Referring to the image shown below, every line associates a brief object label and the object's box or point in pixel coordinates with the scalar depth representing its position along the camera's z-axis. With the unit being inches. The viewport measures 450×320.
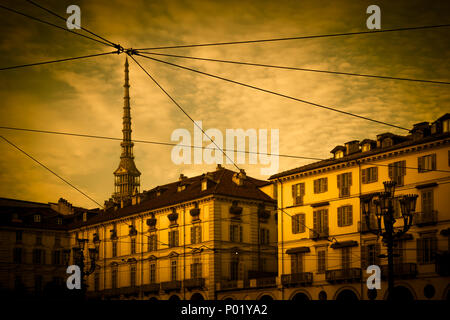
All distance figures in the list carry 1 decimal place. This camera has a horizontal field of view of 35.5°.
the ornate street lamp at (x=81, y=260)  1722.9
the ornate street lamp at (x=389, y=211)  1059.9
